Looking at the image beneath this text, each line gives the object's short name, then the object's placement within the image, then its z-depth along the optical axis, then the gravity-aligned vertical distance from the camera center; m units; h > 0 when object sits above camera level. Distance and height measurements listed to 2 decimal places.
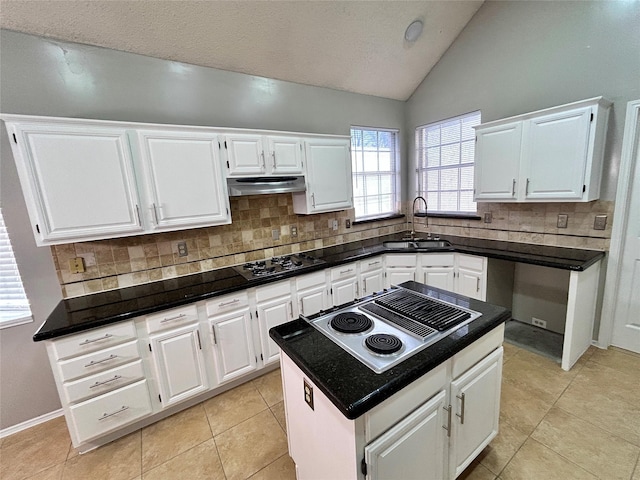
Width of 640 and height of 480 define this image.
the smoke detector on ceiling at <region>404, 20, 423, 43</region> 2.80 +1.66
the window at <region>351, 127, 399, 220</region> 3.67 +0.31
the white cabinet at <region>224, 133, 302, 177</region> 2.33 +0.42
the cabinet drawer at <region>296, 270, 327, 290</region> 2.56 -0.77
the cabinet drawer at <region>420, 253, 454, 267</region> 3.05 -0.78
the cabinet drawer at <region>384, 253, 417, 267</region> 3.17 -0.78
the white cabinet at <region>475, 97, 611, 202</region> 2.23 +0.26
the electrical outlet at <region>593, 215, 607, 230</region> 2.44 -0.38
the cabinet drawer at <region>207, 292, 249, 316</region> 2.14 -0.79
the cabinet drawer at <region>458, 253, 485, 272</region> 2.81 -0.77
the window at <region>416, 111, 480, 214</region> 3.38 +0.35
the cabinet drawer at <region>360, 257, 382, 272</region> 3.02 -0.78
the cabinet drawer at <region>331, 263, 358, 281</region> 2.79 -0.78
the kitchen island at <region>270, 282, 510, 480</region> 0.98 -0.88
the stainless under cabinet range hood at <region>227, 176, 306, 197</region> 2.34 +0.15
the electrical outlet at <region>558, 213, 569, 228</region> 2.65 -0.37
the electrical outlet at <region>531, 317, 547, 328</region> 2.94 -1.50
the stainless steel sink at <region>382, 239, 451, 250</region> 3.22 -0.64
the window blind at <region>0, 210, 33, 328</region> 1.95 -0.53
